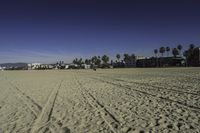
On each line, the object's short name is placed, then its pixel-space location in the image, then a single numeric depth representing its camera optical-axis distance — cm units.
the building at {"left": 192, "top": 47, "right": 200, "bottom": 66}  4840
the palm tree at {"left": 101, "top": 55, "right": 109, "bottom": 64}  9818
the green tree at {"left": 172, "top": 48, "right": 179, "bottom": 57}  6937
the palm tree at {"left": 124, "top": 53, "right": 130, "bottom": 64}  8891
